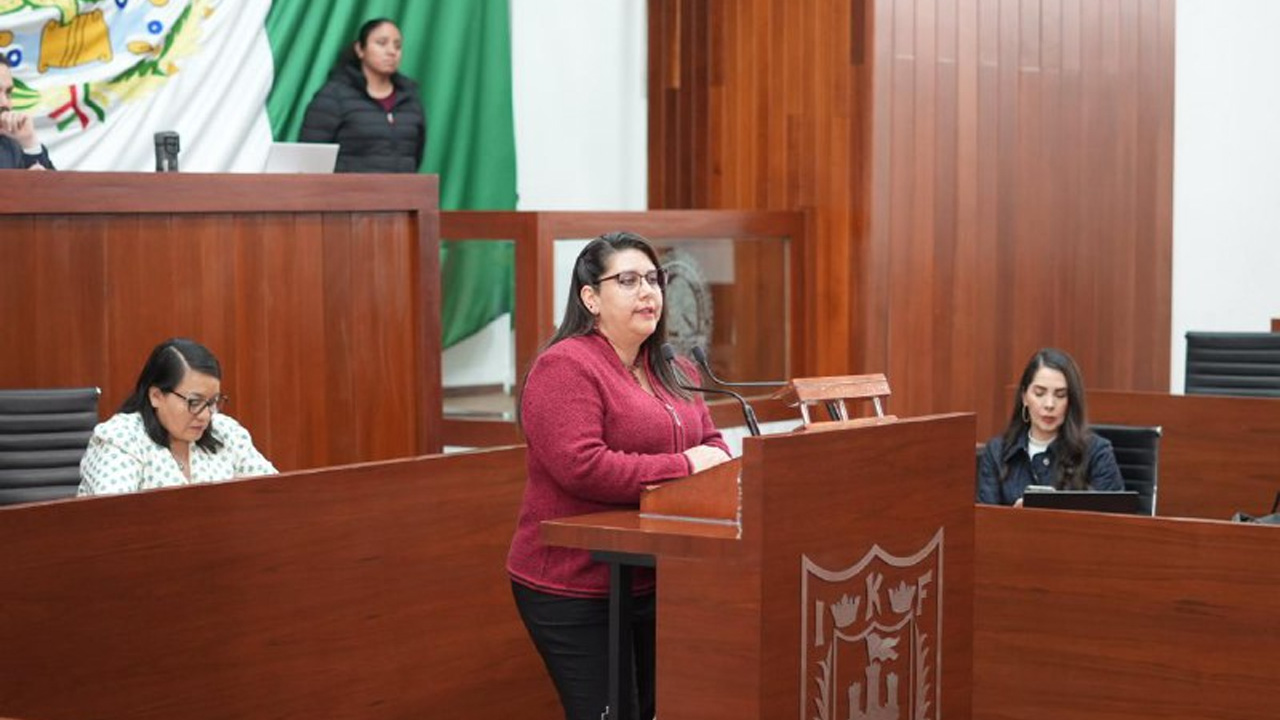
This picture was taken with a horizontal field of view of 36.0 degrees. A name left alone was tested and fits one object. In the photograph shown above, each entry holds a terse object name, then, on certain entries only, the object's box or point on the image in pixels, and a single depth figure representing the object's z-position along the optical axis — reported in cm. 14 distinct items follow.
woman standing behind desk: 784
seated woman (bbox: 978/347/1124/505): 601
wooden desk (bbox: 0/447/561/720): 386
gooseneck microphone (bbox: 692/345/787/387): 363
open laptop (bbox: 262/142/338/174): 667
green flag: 825
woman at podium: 352
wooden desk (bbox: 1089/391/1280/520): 673
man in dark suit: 620
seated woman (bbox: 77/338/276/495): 491
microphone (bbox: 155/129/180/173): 606
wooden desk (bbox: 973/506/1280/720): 461
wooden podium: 333
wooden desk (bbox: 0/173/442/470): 552
